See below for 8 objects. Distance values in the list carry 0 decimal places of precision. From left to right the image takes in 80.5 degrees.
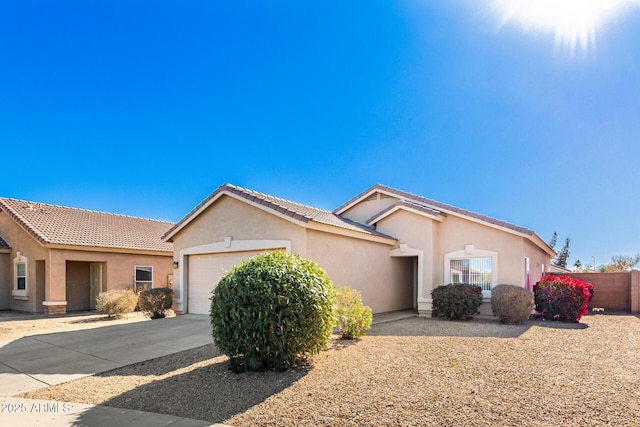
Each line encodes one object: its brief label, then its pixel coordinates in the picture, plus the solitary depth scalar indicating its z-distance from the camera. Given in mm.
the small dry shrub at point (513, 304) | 12602
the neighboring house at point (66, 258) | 17094
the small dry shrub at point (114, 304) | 15273
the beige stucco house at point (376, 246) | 12758
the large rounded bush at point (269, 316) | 6570
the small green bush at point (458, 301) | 13477
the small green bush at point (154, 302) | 14945
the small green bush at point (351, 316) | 9234
